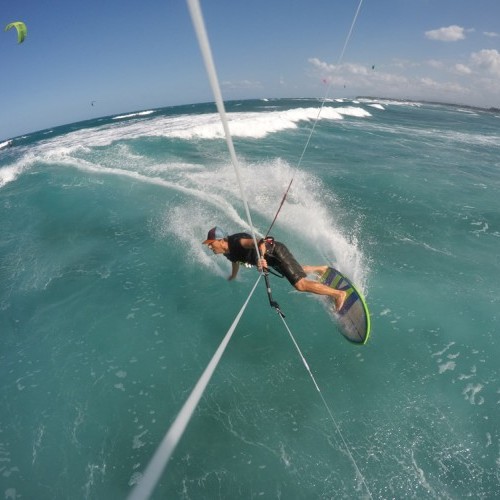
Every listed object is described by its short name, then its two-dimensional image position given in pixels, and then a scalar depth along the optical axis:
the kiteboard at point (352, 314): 6.01
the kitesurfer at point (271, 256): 6.46
